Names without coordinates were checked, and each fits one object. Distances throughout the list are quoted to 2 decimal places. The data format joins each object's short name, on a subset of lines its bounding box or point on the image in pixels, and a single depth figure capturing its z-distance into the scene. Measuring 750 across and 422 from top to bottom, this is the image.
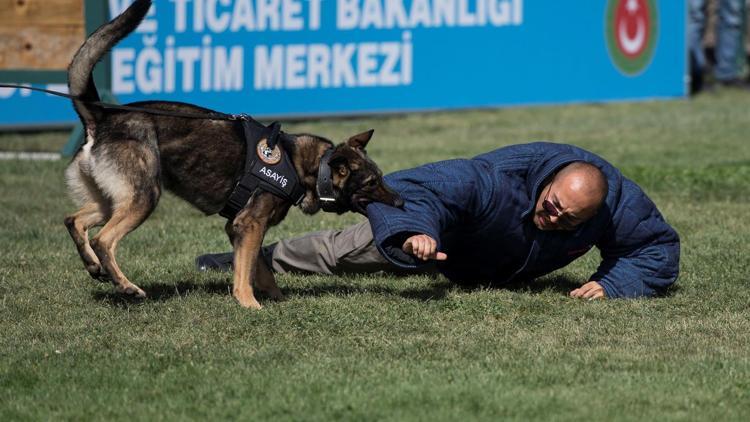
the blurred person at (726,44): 38.66
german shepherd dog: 12.04
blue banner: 25.83
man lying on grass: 11.70
